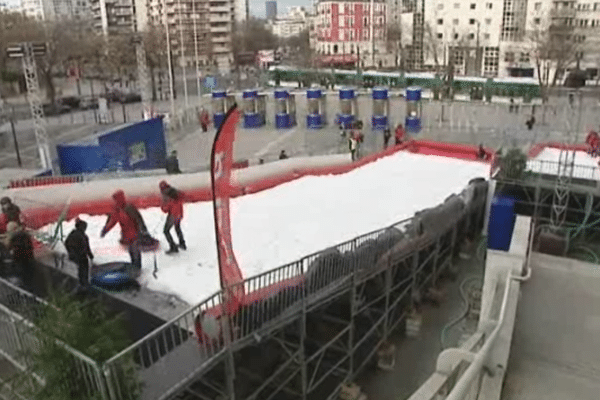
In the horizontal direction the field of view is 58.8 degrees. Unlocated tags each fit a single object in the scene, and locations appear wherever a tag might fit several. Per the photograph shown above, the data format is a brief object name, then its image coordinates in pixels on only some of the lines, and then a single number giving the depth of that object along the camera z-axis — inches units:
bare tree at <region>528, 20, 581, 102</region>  1822.7
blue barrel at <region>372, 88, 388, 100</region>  1144.2
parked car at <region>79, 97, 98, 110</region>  1709.8
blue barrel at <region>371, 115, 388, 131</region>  1170.0
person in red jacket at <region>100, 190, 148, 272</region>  328.5
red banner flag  232.2
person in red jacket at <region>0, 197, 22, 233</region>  333.7
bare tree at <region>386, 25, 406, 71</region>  2810.0
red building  2933.1
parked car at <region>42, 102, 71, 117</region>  1633.7
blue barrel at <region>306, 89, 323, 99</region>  1210.6
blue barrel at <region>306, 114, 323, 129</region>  1230.9
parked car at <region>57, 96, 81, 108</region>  1754.4
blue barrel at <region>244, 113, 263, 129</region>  1266.0
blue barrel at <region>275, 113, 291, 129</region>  1246.3
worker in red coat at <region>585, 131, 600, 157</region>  674.8
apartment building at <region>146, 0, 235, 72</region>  2910.9
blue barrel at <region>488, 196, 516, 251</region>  350.0
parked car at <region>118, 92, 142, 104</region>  1818.9
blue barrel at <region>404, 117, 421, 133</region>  1138.0
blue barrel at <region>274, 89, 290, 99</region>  1221.5
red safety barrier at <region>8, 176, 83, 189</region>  507.8
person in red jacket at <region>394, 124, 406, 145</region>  869.8
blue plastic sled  301.4
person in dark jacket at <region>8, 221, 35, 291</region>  314.5
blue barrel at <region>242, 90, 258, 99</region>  1236.5
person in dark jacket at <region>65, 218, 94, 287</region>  295.7
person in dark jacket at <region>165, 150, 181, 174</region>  662.4
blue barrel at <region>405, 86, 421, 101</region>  1126.4
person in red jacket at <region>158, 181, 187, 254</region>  343.6
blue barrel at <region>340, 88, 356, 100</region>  1192.8
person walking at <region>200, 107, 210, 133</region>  1195.3
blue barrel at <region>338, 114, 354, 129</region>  1179.6
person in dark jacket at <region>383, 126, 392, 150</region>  968.1
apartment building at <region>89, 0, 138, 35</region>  3646.7
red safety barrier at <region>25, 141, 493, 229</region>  421.1
